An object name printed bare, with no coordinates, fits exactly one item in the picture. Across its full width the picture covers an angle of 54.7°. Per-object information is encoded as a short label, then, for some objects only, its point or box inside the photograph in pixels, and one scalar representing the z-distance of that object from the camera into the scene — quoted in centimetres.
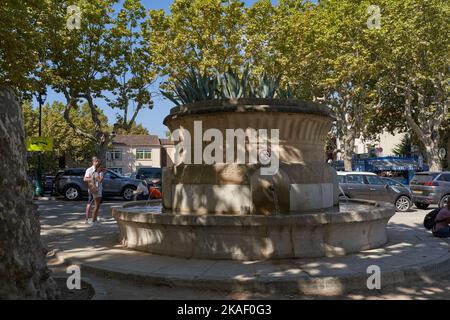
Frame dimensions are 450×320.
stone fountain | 611
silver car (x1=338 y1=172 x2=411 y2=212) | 1576
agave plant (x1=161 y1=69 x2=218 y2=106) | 812
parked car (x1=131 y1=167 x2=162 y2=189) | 2671
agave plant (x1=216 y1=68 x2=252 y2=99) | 809
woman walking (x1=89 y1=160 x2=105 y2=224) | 1127
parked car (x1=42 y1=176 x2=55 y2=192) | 2806
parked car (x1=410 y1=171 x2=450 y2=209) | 1620
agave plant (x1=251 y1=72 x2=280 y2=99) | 820
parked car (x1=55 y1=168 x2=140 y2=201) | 2208
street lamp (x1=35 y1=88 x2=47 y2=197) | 2302
